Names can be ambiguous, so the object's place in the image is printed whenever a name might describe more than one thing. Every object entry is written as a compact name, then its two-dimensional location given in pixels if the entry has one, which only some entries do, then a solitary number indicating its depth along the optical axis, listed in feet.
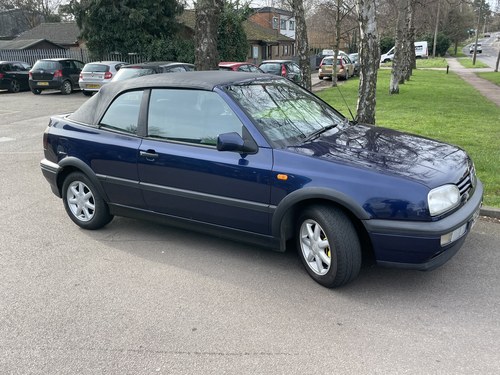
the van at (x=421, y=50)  201.05
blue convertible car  11.09
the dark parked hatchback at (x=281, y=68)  67.26
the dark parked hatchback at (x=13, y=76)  70.95
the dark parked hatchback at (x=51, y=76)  67.15
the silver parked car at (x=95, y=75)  61.72
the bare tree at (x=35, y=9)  180.04
